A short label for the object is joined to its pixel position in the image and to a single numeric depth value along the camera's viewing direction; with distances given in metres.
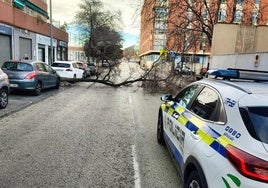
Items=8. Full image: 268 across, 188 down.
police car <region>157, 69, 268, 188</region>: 1.66
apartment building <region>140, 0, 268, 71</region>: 12.97
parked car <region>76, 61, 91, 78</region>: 17.26
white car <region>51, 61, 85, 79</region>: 14.64
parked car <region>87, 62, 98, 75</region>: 22.84
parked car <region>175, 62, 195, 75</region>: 13.00
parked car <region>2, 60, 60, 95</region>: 8.85
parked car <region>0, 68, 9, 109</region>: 6.86
